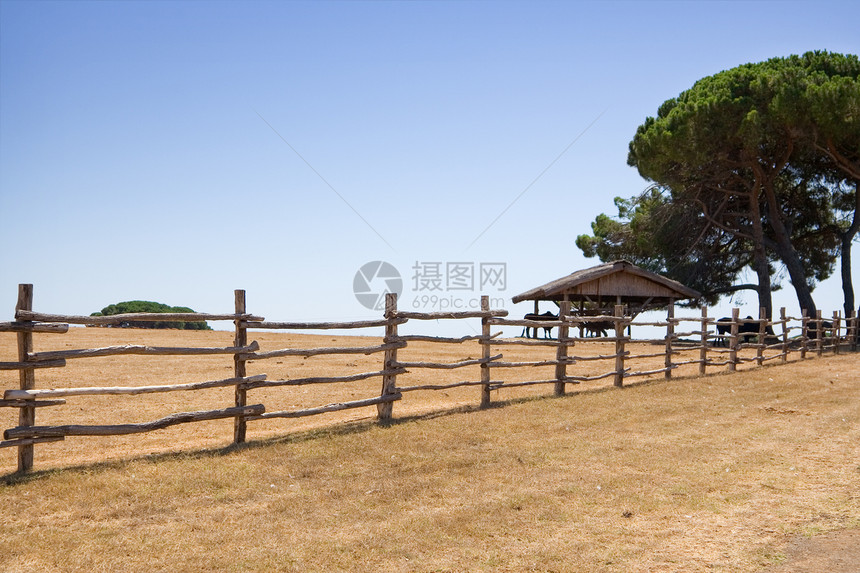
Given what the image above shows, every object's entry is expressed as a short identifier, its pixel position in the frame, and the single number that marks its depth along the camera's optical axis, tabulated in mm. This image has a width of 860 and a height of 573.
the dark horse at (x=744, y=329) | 31000
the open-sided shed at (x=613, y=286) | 29766
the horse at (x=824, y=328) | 24283
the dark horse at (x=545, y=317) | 31341
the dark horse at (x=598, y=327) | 30483
